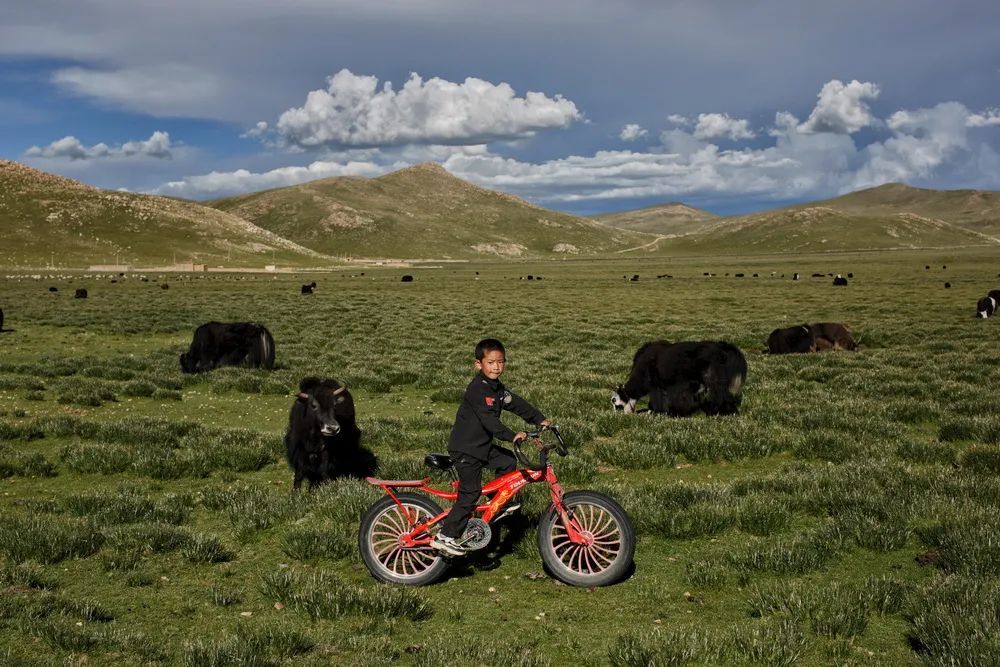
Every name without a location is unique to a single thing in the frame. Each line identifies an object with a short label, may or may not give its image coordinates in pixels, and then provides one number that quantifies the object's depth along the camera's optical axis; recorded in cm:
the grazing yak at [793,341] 2423
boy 656
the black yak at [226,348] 2117
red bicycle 666
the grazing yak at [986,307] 3597
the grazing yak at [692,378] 1435
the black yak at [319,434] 1027
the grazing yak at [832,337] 2459
